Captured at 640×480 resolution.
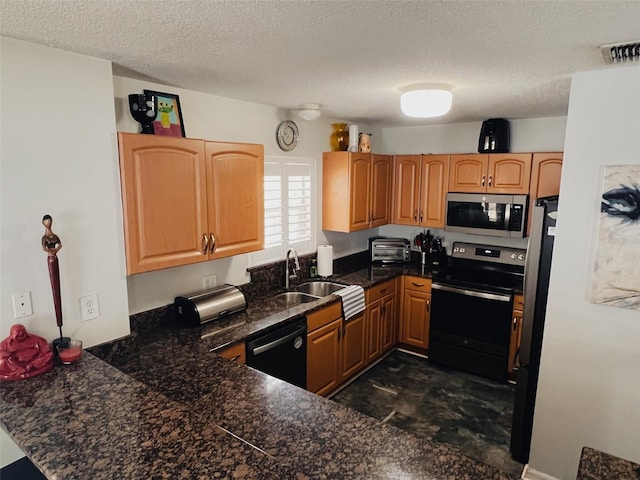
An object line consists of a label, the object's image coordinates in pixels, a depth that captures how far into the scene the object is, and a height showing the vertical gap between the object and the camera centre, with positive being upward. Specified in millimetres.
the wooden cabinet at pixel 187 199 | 1949 -97
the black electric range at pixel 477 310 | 3490 -1119
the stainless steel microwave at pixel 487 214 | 3555 -275
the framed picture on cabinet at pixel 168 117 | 2305 +373
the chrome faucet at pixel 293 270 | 3375 -755
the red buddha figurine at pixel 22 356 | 1604 -714
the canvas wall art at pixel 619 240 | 1933 -265
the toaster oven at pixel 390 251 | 4355 -729
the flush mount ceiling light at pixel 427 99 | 2291 +483
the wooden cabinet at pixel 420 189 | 3994 -58
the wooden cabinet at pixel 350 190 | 3674 -65
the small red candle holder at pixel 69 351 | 1770 -754
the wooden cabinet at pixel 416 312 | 3908 -1260
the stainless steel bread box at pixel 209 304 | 2457 -777
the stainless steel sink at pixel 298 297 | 3236 -938
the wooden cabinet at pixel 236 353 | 2238 -967
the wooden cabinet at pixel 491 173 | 3545 +104
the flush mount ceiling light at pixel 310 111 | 3004 +536
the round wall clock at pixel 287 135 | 3250 +387
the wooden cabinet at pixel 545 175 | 3395 +84
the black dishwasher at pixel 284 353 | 2445 -1094
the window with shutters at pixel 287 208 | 3252 -217
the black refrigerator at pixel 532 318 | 2322 -801
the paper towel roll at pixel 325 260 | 3691 -707
